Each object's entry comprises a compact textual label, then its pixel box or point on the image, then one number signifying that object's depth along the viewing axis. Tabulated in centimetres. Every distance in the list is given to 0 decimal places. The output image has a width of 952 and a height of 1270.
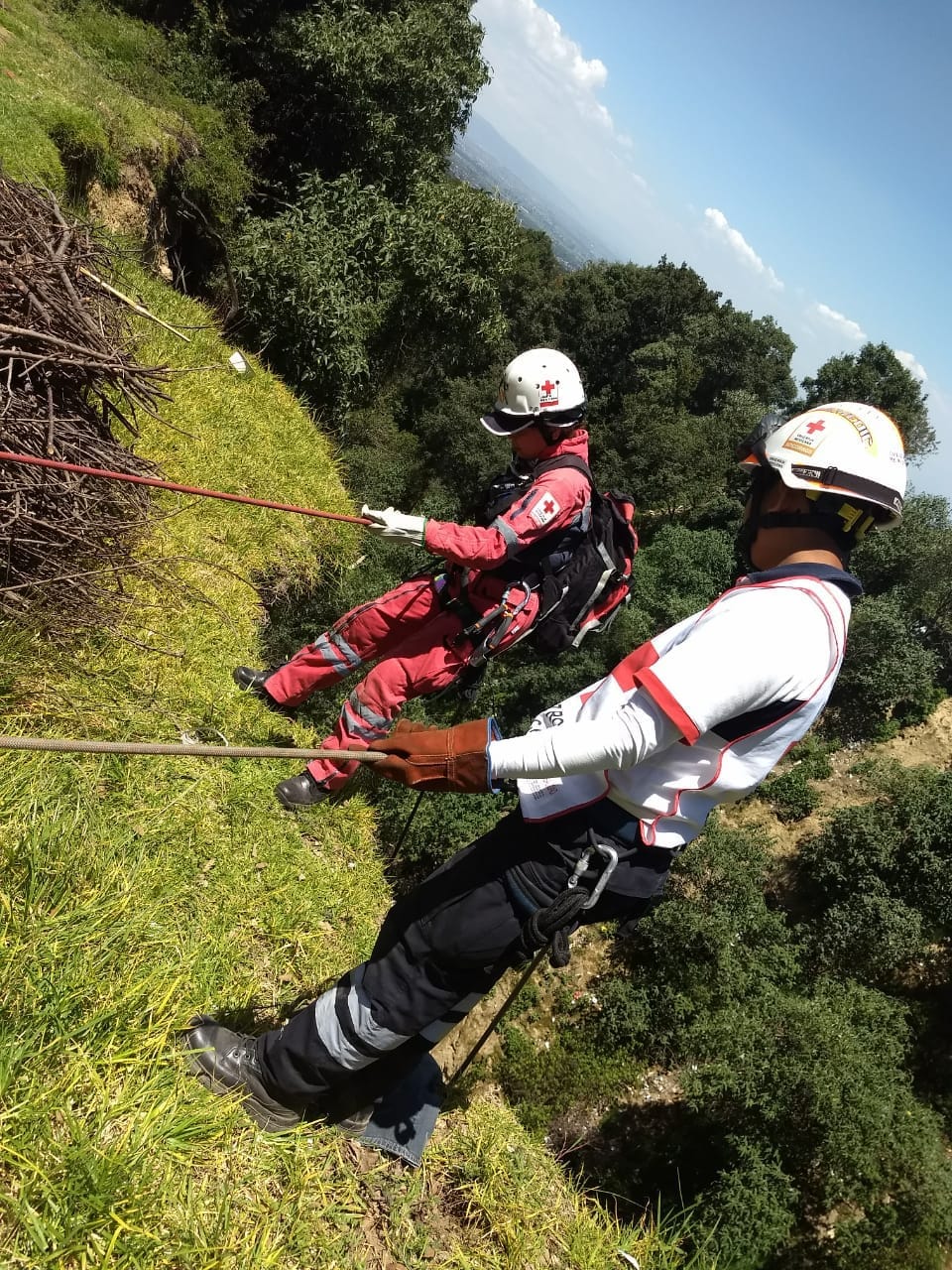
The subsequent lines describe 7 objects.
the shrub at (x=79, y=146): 772
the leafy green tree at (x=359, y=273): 1538
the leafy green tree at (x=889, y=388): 3478
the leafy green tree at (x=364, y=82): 1566
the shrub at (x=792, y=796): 2644
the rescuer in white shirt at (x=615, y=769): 191
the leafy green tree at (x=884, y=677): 2802
